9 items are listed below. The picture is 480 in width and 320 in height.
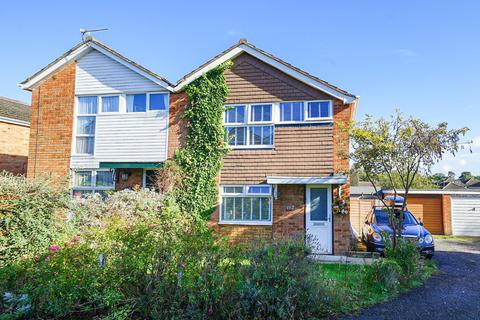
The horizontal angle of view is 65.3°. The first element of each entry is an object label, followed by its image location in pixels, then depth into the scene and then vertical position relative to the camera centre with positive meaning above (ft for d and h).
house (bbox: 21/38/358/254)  40.73 +6.41
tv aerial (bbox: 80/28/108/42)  47.97 +19.95
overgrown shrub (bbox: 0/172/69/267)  24.79 -2.17
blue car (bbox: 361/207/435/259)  37.42 -4.33
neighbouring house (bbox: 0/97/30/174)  58.49 +7.35
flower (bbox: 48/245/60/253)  20.23 -3.41
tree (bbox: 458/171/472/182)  315.29 +15.00
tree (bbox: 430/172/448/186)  235.77 +9.35
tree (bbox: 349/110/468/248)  31.32 +3.75
